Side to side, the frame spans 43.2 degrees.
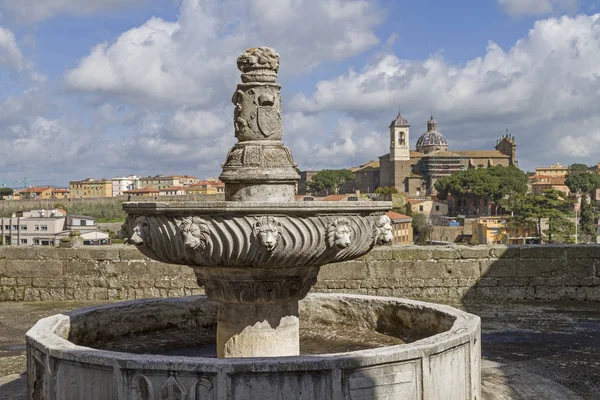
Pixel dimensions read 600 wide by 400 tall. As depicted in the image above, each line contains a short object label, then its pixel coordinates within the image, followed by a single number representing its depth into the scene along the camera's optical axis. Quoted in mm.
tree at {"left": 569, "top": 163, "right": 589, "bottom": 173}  177050
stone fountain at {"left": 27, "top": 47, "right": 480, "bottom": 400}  4090
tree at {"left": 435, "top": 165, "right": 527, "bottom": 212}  108812
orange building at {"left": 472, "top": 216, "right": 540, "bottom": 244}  73925
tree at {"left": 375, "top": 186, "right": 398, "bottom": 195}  110750
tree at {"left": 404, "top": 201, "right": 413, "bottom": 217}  96525
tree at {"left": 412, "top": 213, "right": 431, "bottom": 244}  85425
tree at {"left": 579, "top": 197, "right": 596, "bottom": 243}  73225
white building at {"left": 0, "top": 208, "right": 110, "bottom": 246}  49938
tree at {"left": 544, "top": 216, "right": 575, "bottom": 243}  68250
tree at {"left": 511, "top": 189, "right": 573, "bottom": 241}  75250
